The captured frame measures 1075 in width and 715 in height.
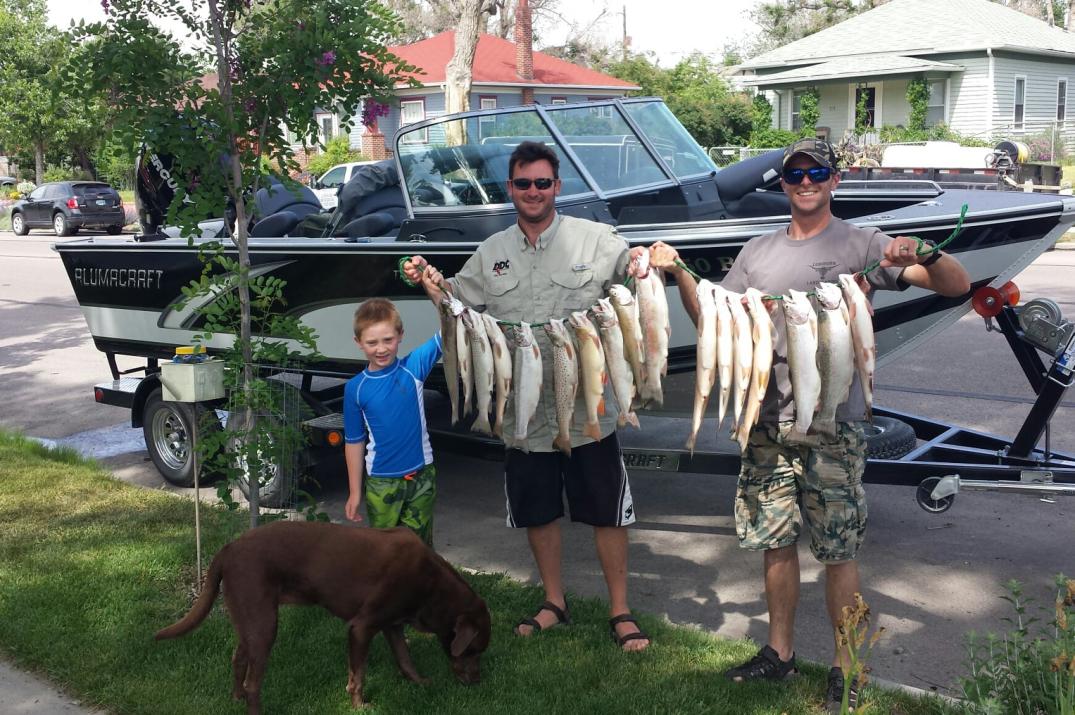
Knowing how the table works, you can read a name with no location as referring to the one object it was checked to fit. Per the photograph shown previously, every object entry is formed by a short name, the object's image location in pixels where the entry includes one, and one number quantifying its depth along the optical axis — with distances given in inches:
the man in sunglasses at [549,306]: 170.9
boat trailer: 200.7
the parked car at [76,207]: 1186.6
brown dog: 154.5
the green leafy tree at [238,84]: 185.3
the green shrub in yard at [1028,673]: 123.0
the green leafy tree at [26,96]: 1414.9
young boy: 176.1
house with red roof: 1599.4
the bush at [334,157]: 1501.0
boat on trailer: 222.8
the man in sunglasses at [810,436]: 151.5
